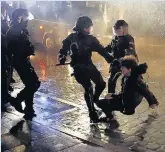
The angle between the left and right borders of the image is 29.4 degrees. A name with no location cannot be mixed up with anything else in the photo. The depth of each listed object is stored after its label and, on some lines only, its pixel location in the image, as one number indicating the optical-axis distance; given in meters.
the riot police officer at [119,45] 6.38
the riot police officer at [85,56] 5.73
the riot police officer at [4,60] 6.03
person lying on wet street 5.35
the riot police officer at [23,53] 5.86
